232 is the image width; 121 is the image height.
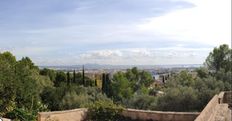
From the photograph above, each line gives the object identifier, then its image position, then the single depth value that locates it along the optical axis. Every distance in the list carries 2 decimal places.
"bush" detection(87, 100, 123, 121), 7.34
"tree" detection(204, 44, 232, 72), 17.64
